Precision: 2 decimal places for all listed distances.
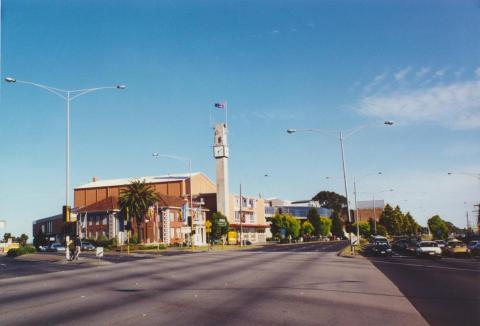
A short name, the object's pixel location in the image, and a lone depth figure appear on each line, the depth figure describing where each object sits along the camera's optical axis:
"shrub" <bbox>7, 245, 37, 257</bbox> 50.22
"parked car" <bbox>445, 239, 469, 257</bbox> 38.50
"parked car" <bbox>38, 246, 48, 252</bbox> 71.01
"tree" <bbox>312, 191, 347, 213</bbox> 183.88
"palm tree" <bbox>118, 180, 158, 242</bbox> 69.69
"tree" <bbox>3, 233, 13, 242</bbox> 109.94
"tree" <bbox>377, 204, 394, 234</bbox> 129.62
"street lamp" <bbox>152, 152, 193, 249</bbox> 59.28
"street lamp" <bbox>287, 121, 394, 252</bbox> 43.42
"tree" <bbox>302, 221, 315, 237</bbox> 118.56
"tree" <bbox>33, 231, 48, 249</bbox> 100.72
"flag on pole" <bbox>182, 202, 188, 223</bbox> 78.93
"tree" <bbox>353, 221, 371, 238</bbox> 128.51
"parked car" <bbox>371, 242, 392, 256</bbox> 39.81
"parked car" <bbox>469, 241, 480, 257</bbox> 37.53
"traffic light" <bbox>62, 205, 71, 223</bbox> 31.98
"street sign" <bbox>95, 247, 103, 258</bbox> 33.69
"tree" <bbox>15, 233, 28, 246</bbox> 127.54
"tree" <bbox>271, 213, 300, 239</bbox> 102.88
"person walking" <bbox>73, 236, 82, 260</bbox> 34.22
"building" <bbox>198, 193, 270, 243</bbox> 107.00
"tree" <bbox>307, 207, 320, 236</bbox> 123.36
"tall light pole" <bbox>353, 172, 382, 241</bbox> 64.49
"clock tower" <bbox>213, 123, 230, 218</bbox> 99.12
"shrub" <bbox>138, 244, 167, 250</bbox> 62.94
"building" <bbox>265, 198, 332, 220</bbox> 138.07
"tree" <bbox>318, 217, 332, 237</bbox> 124.08
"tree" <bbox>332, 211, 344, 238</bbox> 141.62
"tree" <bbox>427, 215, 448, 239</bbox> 146.93
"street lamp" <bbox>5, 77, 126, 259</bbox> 33.97
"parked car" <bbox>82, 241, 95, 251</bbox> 62.91
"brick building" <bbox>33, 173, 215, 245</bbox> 77.38
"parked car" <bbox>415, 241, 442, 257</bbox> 38.72
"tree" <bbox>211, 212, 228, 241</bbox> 86.88
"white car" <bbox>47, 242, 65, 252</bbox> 70.01
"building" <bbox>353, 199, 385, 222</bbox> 195.25
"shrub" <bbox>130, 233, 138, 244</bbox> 73.06
